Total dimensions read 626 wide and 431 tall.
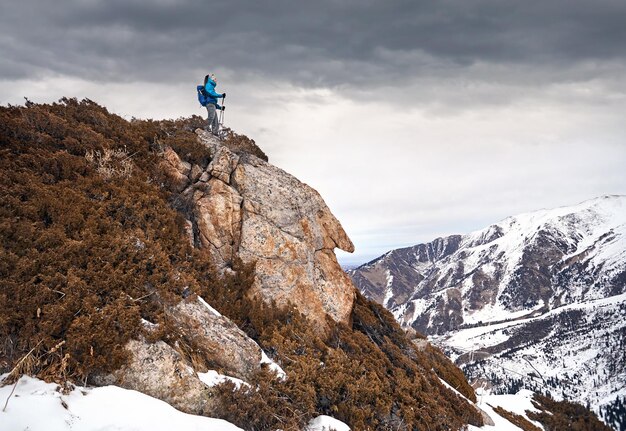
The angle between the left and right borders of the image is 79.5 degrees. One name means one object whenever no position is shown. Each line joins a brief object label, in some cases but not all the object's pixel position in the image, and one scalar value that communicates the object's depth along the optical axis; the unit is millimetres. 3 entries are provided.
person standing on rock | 20578
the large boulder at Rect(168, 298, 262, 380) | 10133
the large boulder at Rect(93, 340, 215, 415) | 8312
